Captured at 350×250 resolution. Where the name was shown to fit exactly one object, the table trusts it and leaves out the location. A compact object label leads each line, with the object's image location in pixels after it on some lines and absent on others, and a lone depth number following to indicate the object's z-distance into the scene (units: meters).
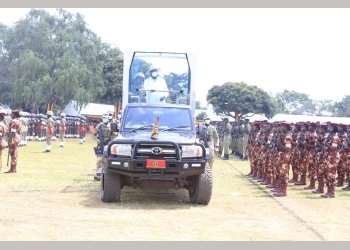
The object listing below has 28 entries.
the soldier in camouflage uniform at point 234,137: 25.66
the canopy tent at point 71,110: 48.24
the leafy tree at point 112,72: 48.50
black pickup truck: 9.40
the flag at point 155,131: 9.70
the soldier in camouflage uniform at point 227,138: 24.50
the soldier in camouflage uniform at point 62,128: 27.23
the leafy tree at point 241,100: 54.38
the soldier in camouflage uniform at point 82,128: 34.51
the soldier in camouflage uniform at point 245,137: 23.08
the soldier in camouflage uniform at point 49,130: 22.66
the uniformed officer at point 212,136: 13.86
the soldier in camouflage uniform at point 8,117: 21.83
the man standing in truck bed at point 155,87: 13.81
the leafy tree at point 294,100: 101.50
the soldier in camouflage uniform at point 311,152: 12.89
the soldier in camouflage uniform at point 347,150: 13.23
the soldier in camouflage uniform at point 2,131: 14.12
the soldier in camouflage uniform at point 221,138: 27.31
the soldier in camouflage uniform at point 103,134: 13.13
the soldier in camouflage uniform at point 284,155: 11.52
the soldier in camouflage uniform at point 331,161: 11.60
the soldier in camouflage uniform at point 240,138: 24.20
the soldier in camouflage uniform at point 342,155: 12.75
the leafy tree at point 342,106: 88.88
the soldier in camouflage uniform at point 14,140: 14.32
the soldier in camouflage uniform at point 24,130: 27.19
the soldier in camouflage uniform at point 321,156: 12.00
